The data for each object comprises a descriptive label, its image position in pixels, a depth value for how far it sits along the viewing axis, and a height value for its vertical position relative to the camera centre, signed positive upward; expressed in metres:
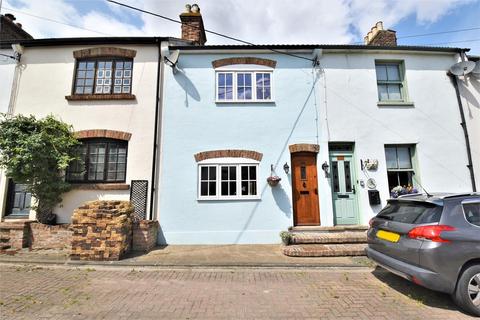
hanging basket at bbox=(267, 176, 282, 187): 7.92 +0.47
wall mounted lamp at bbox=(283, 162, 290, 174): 8.09 +0.88
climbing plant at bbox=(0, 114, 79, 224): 6.99 +1.23
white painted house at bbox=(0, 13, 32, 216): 8.57 +4.40
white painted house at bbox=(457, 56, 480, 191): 8.55 +3.04
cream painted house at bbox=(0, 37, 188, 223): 8.04 +3.17
